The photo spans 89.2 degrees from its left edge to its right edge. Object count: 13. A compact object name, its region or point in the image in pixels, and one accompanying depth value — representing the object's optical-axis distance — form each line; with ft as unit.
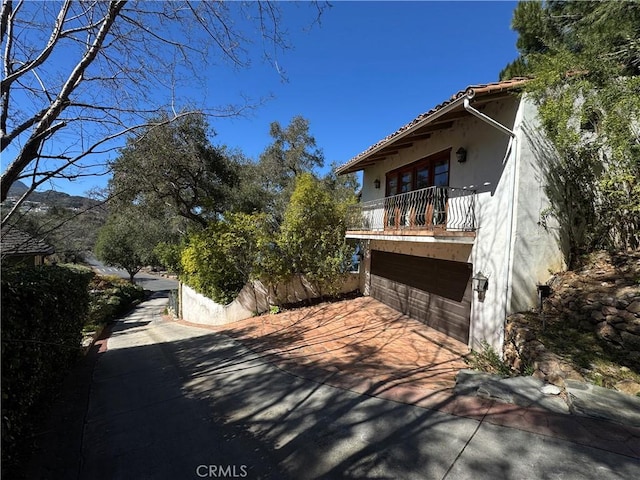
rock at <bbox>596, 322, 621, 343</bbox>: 14.81
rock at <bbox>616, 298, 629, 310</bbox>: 14.93
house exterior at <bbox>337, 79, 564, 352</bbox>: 19.38
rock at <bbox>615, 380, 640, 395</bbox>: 12.43
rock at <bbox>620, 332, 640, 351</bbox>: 13.93
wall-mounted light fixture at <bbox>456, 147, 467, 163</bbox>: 23.72
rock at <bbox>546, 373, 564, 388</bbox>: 13.51
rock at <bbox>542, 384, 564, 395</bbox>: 13.06
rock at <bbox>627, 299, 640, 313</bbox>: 14.35
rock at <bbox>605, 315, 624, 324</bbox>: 14.94
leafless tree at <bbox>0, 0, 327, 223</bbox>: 10.05
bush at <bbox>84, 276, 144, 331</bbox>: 51.08
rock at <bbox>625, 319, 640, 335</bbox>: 14.08
